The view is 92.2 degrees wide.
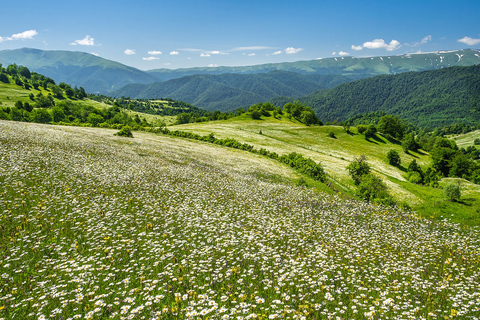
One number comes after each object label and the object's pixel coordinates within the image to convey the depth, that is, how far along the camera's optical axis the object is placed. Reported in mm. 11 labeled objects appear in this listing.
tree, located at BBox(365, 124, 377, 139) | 107375
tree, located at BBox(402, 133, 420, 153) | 96531
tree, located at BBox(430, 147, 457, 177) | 86938
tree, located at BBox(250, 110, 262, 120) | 138750
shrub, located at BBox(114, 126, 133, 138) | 49062
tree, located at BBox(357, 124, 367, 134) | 114000
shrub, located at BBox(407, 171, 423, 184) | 57984
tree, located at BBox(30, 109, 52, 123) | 109338
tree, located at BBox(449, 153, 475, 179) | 83062
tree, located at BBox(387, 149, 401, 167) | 77125
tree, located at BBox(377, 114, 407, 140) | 117812
